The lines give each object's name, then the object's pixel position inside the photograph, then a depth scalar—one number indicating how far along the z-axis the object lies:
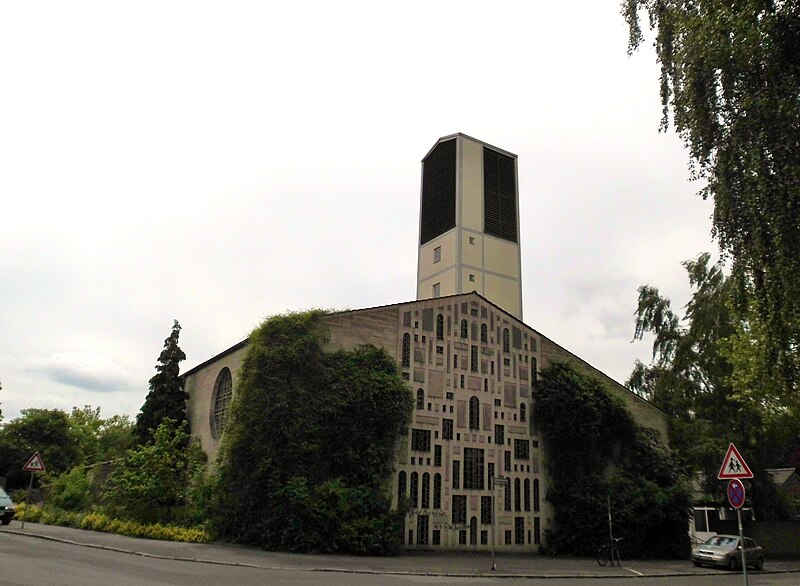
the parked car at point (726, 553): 25.59
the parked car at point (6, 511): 25.91
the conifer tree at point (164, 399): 32.62
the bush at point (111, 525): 22.92
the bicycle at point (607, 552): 24.06
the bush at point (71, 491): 31.61
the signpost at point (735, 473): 13.24
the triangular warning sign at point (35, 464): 22.84
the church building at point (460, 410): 26.12
